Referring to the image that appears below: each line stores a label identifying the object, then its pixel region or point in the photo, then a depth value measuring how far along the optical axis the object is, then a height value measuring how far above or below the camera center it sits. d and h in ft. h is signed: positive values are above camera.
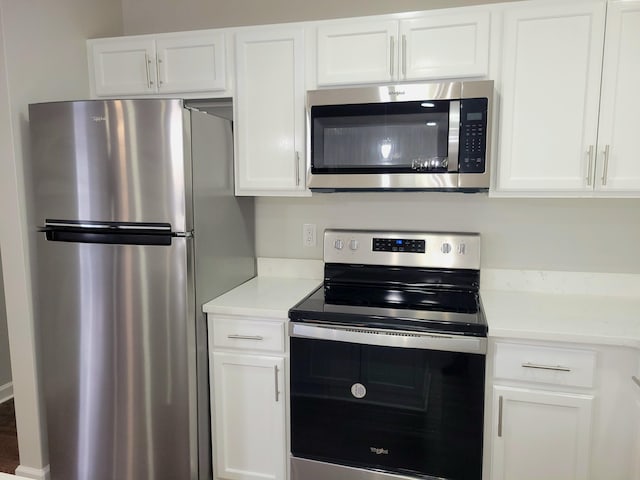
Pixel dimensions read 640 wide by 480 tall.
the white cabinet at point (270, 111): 6.82 +1.19
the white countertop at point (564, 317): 5.28 -1.61
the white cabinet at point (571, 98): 5.80 +1.20
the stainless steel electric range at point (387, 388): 5.59 -2.51
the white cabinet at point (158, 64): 7.09 +2.00
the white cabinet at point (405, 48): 6.18 +1.97
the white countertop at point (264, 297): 6.31 -1.60
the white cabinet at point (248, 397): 6.37 -2.93
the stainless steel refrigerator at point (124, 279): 5.96 -1.21
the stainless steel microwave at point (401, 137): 6.05 +0.73
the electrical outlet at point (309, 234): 8.17 -0.78
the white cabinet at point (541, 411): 5.39 -2.65
